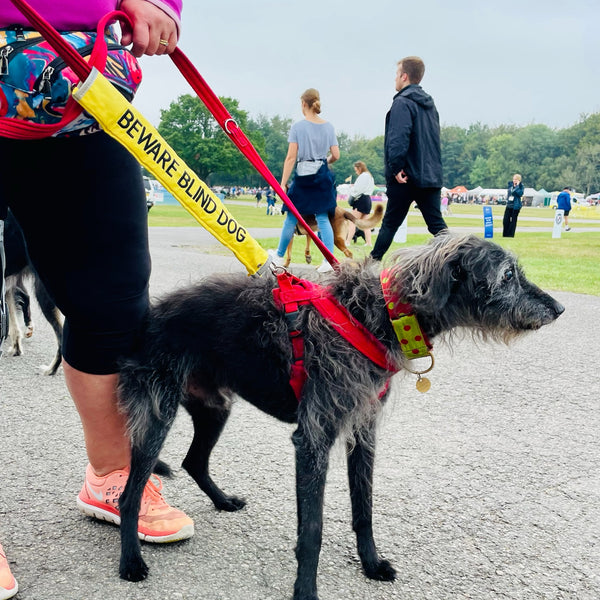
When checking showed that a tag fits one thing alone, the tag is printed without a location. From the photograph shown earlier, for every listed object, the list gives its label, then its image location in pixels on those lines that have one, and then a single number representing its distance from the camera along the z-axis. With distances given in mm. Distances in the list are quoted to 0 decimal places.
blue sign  17766
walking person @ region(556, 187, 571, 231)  26016
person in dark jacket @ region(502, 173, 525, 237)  20375
